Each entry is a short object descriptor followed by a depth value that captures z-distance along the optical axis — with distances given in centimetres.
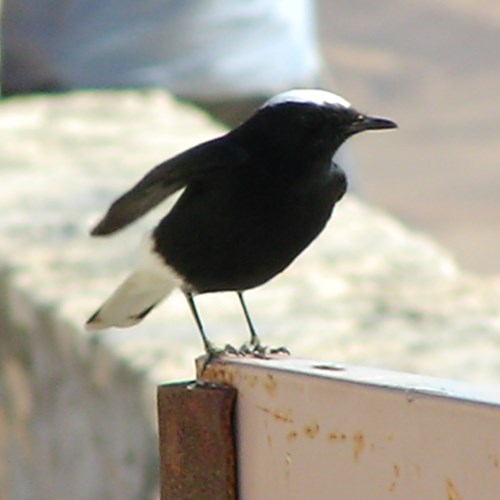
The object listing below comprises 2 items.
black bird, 642
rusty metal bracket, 484
